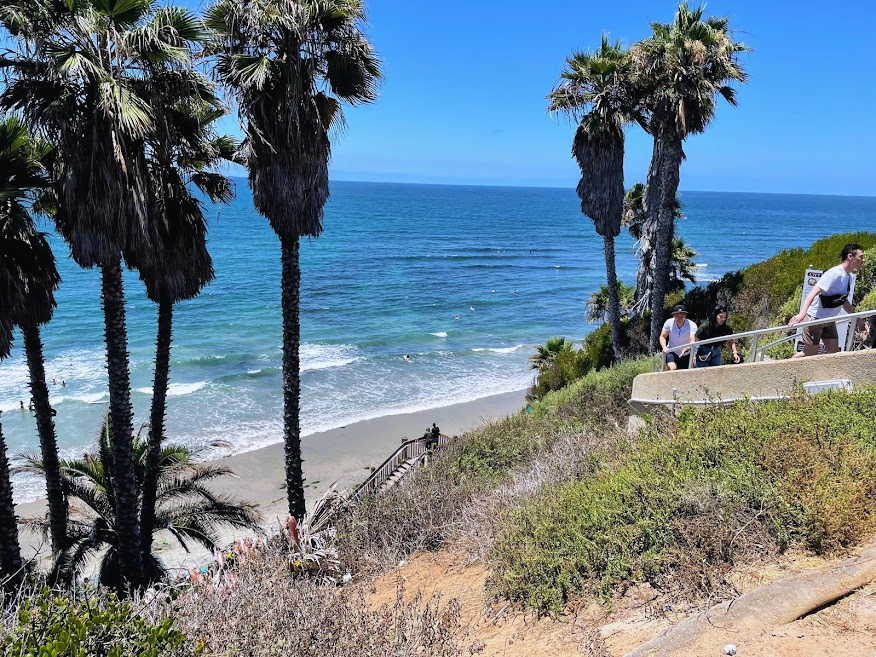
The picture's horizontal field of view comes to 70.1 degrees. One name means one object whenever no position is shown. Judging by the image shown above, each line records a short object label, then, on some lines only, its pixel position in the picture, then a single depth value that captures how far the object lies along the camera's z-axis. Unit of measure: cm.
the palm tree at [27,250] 866
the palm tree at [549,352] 2684
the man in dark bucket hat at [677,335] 991
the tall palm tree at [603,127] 1859
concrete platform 751
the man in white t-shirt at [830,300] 755
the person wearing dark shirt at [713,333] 996
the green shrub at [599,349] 2247
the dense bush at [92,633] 435
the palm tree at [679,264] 2505
